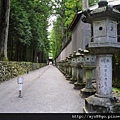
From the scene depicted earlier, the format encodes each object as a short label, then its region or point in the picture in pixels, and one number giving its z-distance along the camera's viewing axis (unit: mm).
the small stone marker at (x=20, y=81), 7622
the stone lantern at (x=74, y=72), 10328
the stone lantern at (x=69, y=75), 14455
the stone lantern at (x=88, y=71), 7261
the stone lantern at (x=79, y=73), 9462
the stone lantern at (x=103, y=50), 4672
